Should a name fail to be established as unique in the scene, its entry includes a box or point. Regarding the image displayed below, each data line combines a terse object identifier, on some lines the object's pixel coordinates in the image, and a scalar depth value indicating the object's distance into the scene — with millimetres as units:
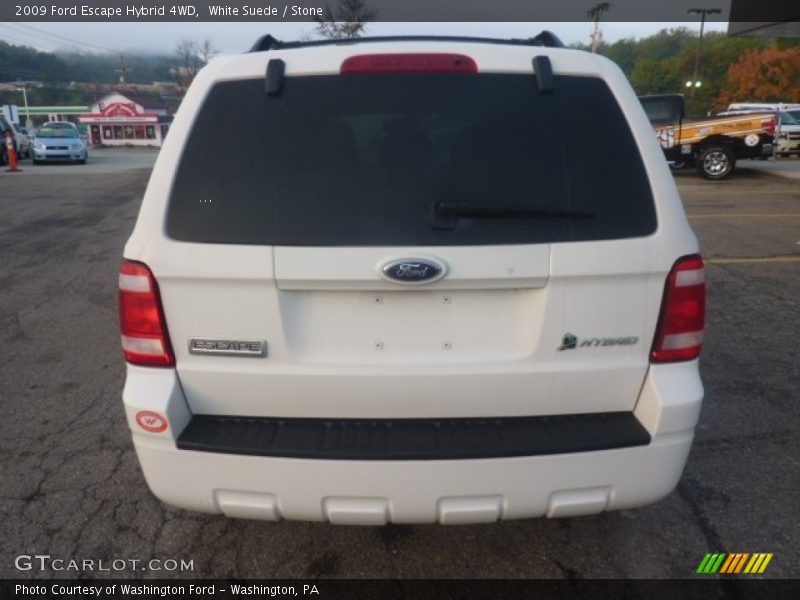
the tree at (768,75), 50500
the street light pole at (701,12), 46500
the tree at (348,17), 26781
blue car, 23734
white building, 56156
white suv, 2020
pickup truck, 15812
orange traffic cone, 20500
